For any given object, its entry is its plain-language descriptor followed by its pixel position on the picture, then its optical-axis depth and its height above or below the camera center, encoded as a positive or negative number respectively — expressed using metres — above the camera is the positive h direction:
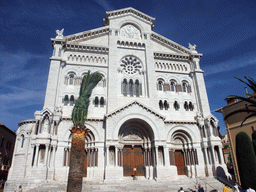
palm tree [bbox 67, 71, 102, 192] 12.66 +1.59
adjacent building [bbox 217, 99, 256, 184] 26.17 +4.97
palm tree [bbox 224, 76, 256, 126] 16.99 +6.22
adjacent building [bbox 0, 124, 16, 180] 33.67 +2.60
